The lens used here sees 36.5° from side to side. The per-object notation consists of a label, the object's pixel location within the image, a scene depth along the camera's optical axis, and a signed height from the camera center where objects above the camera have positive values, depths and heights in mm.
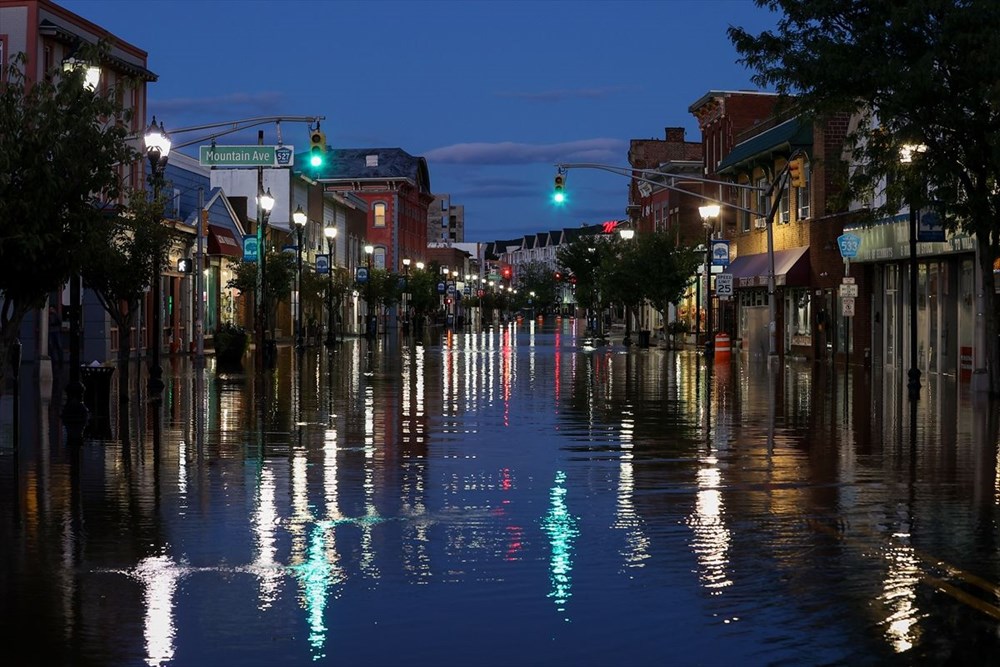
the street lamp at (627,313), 75450 +1053
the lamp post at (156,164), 28625 +3338
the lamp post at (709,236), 56600 +3779
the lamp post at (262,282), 42469 +1698
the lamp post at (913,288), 30372 +878
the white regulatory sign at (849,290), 43031 +1146
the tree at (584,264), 103375 +4851
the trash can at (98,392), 24594 -924
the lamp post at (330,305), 67562 +1442
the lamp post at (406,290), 101812 +3143
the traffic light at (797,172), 42875 +4504
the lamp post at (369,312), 88381 +1295
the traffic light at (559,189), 45500 +4325
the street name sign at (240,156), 36750 +4377
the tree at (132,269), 33781 +1480
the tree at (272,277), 61031 +2320
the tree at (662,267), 71312 +3043
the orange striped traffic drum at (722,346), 53000 -521
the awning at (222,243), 61594 +3895
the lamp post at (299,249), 57491 +3395
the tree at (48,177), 17641 +1903
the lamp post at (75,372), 20625 -568
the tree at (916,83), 26594 +4506
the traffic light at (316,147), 33562 +4141
